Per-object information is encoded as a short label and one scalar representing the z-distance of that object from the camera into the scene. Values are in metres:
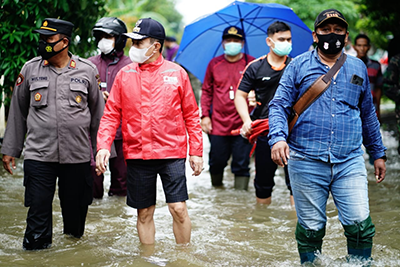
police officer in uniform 5.08
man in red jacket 4.90
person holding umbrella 8.15
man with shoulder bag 4.21
